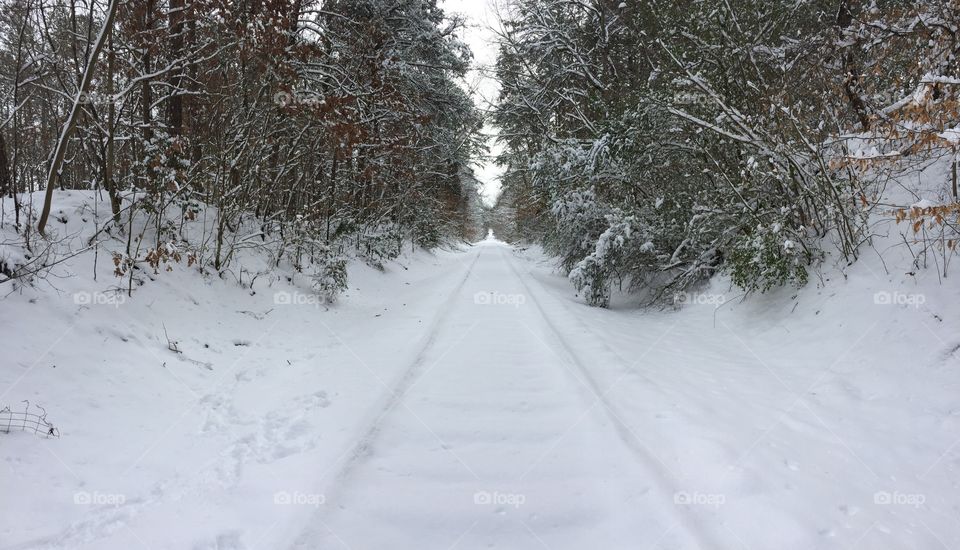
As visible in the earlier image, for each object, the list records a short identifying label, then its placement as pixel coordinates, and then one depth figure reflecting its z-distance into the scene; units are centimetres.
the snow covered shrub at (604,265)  951
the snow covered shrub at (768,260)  623
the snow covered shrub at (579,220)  1121
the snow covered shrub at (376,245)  1377
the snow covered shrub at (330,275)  847
